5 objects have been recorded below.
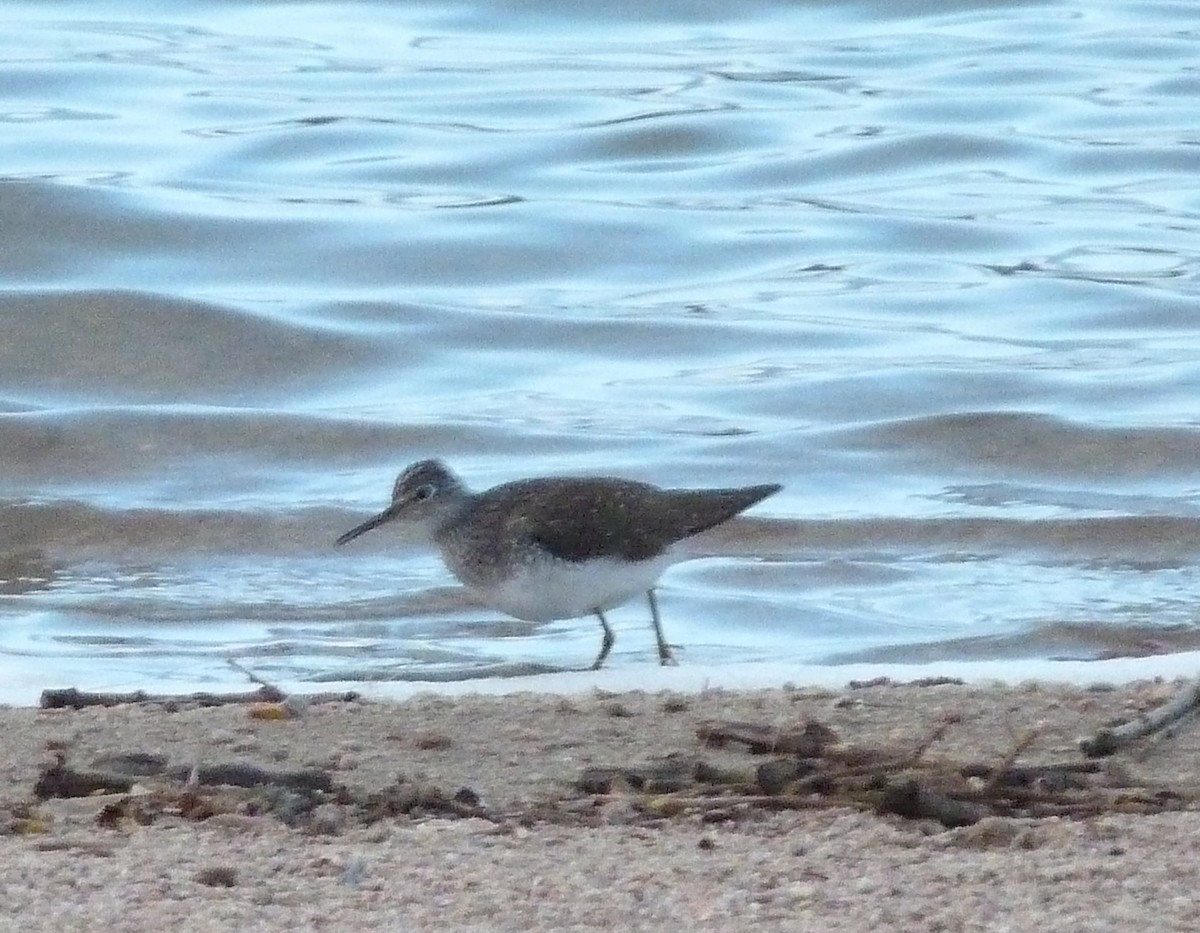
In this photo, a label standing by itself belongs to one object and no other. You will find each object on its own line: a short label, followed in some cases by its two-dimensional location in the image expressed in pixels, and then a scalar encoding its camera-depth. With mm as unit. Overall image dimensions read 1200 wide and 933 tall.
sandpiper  12930
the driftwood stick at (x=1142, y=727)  9305
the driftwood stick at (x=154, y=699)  10797
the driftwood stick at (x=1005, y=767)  8516
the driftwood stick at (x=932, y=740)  8828
